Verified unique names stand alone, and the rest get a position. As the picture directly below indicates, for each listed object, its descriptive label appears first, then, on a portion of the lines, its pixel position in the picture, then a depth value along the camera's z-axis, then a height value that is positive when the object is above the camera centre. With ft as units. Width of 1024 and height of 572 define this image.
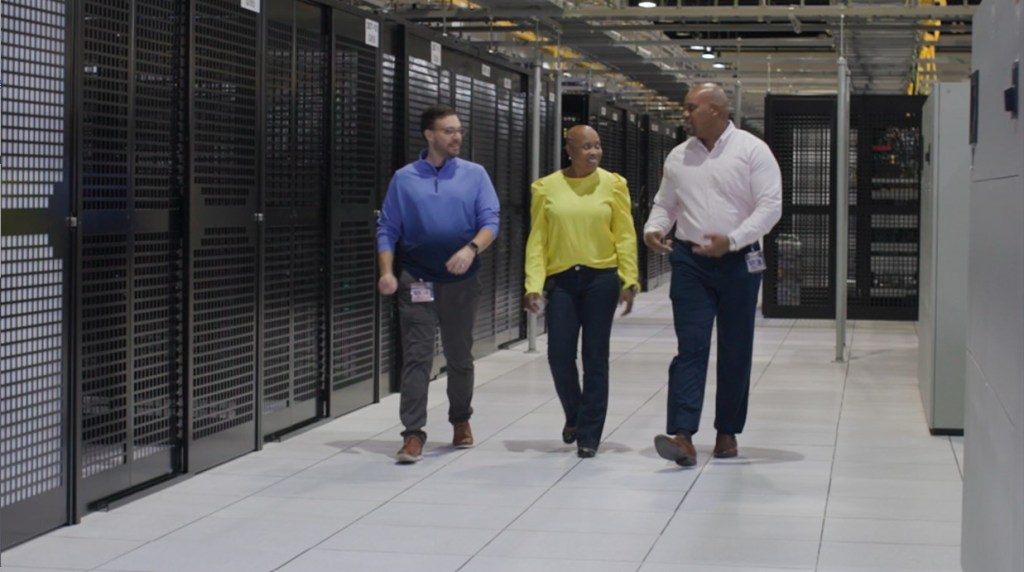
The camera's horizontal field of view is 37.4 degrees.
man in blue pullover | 20.90 -0.10
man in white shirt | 20.36 -0.05
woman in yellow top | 21.02 -0.32
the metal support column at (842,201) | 34.42 +0.96
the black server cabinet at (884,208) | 45.52 +1.05
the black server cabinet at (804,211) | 46.19 +0.95
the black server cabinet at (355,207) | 25.02 +0.51
